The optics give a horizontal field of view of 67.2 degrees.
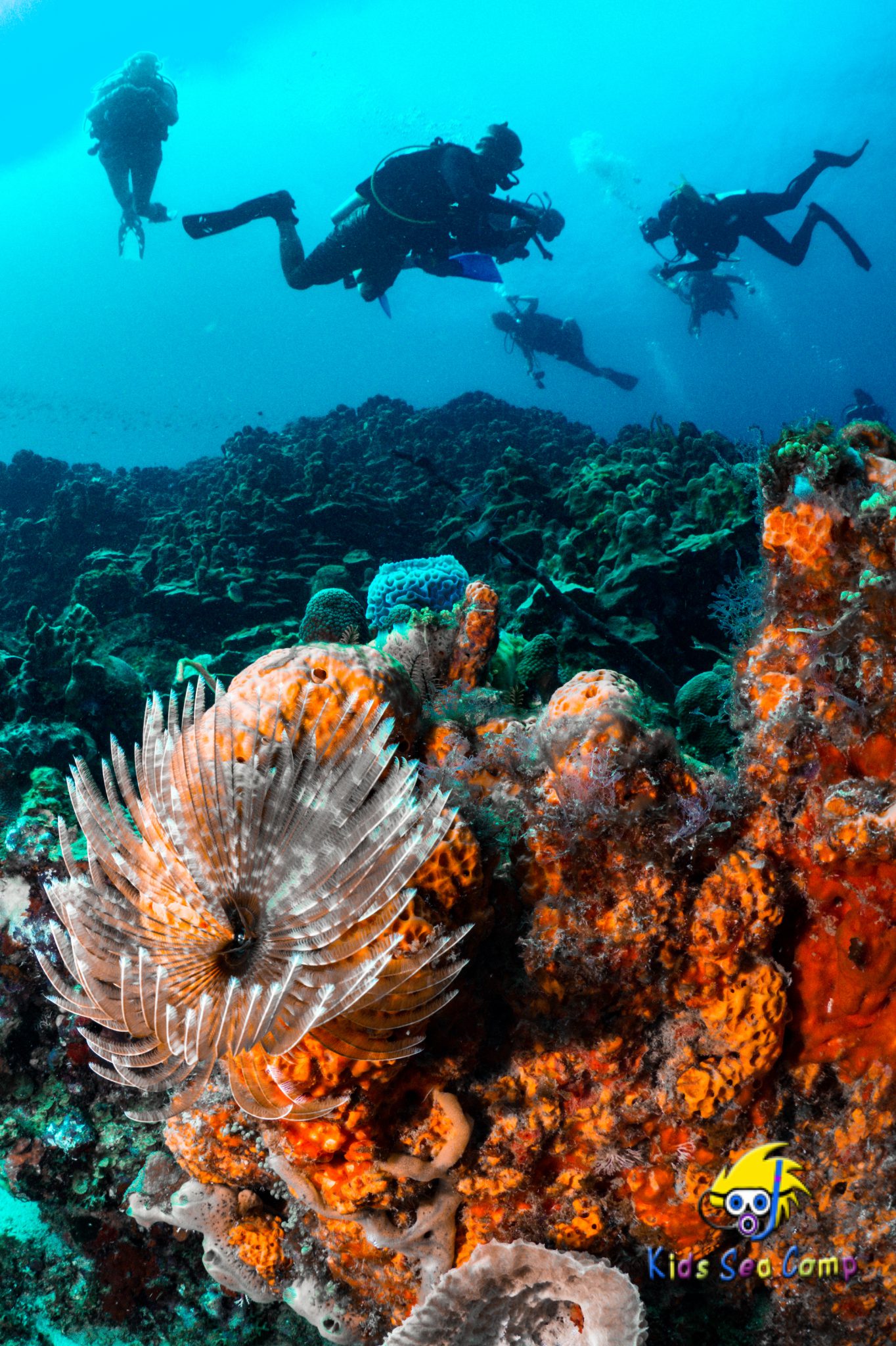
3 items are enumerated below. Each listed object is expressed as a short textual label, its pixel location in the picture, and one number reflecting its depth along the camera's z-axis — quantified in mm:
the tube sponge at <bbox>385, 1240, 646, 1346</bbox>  2086
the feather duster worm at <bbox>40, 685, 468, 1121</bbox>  1578
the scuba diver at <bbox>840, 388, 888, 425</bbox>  17578
